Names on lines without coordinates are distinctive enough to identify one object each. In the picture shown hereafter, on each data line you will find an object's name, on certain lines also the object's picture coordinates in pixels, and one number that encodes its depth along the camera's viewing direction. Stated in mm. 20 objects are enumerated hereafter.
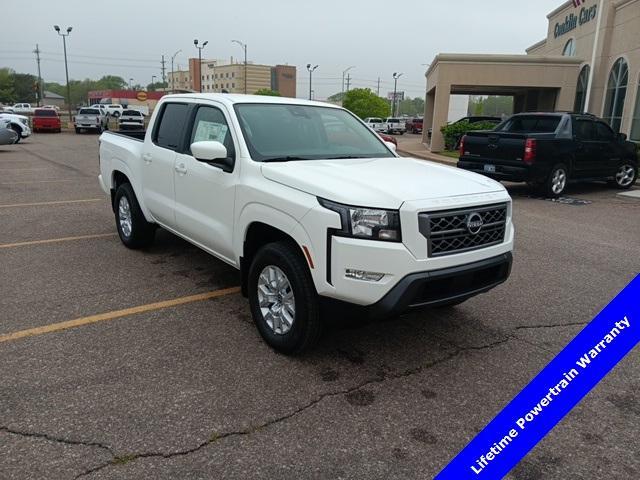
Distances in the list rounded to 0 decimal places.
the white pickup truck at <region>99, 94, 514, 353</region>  3305
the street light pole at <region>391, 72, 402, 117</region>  84250
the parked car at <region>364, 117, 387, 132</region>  51838
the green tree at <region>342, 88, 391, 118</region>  75750
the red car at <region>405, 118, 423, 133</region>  55812
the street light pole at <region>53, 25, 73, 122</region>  45872
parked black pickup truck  11119
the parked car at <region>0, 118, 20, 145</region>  21141
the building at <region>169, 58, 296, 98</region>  118938
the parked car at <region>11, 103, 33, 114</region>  64250
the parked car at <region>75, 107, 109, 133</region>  35344
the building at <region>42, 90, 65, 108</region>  130450
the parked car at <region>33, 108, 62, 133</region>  35750
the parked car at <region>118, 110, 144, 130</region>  31750
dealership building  19328
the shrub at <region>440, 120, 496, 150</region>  23316
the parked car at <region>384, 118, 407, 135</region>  52825
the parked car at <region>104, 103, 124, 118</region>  50716
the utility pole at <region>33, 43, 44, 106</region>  93275
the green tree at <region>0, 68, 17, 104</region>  109438
